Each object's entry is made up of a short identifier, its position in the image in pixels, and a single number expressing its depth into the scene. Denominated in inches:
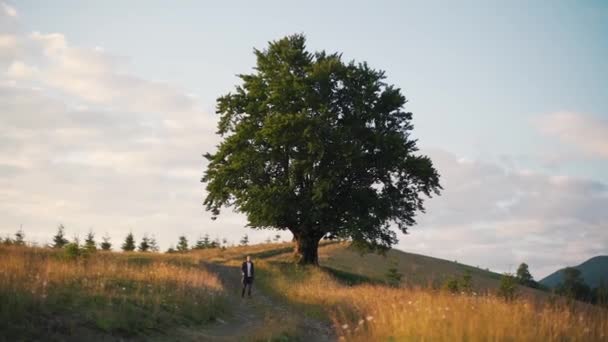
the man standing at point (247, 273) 1072.2
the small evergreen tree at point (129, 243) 2267.5
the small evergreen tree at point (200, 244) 2619.1
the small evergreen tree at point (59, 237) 2102.6
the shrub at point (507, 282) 1090.6
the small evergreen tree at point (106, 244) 2138.0
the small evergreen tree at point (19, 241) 1052.8
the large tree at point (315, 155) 1401.3
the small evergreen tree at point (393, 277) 1486.0
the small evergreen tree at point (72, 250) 910.4
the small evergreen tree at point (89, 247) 985.5
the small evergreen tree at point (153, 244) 2390.5
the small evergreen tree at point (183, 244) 2549.2
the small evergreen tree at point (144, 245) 2342.5
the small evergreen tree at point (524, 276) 2452.4
